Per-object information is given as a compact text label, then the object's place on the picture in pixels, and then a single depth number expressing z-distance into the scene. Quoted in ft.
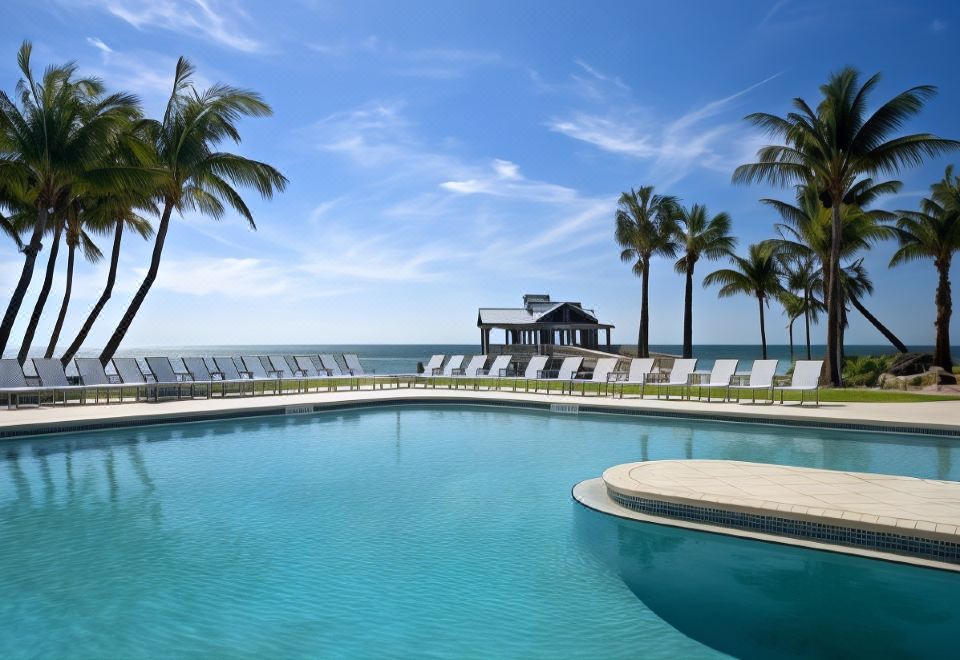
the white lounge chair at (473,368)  60.75
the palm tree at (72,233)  58.28
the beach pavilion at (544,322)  98.84
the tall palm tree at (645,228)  91.45
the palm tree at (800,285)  92.32
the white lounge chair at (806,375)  41.96
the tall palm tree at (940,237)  70.74
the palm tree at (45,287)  54.19
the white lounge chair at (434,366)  64.08
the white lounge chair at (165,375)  46.65
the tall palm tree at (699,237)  91.91
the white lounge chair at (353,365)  57.82
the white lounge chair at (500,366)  58.95
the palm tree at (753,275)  96.37
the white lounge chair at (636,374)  49.26
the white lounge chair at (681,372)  47.08
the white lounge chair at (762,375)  42.16
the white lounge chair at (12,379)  40.06
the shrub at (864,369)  68.18
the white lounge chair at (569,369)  53.52
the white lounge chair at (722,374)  44.04
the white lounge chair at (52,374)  41.70
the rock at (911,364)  67.10
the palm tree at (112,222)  55.98
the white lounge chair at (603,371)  51.19
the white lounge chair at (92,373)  44.06
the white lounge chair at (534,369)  55.62
